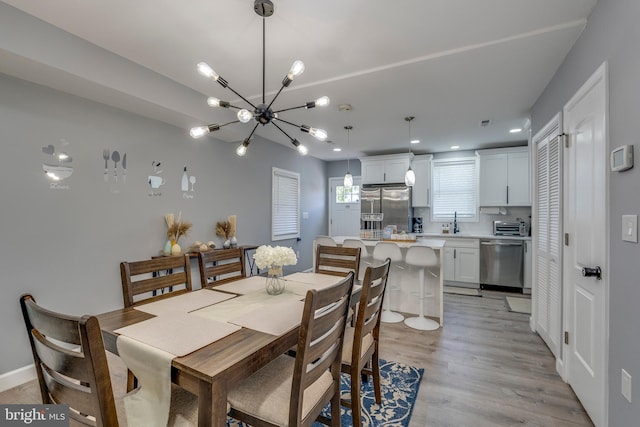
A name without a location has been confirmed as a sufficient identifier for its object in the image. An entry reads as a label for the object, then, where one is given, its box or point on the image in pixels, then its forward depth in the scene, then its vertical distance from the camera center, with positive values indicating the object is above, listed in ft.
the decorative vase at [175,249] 10.53 -1.25
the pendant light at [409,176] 12.85 +1.75
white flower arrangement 6.48 -0.93
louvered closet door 8.23 -0.81
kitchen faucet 19.04 -0.53
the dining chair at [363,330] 5.44 -2.26
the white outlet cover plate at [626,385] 4.66 -2.73
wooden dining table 3.34 -1.84
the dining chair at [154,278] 5.83 -1.40
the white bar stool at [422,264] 11.19 -1.86
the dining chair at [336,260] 8.88 -1.39
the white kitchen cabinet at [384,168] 18.99 +3.16
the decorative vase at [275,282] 6.53 -1.52
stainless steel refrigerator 18.70 +0.81
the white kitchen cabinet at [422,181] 19.24 +2.28
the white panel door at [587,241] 5.63 -0.55
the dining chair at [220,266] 7.43 -1.38
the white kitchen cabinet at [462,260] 17.10 -2.66
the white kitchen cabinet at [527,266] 15.95 -2.72
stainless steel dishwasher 16.17 -2.62
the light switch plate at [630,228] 4.55 -0.19
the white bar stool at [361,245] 13.02 -1.33
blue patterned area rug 6.21 -4.34
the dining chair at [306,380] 3.88 -2.64
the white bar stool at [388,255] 11.69 -1.59
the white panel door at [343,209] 22.36 +0.50
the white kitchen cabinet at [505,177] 16.92 +2.33
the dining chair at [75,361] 3.02 -1.65
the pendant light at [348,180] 13.35 +1.63
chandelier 5.89 +2.48
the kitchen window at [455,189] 18.84 +1.75
